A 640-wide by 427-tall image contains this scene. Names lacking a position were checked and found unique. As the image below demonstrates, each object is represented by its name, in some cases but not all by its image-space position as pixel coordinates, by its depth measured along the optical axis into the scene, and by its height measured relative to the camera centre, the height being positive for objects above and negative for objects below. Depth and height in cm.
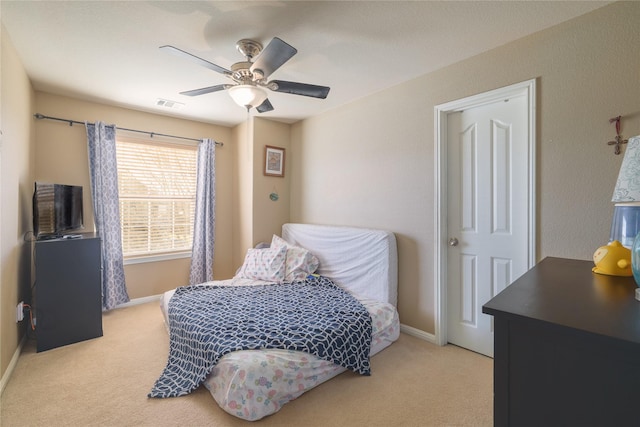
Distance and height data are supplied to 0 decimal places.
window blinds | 358 +18
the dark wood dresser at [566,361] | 67 -39
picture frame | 394 +67
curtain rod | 298 +97
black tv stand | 244 -71
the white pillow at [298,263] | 323 -61
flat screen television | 253 +1
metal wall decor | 170 +40
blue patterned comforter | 190 -85
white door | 218 -1
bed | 167 -86
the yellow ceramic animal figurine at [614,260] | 127 -24
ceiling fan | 183 +90
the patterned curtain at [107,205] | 324 +6
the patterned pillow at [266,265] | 321 -64
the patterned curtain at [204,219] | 398 -13
